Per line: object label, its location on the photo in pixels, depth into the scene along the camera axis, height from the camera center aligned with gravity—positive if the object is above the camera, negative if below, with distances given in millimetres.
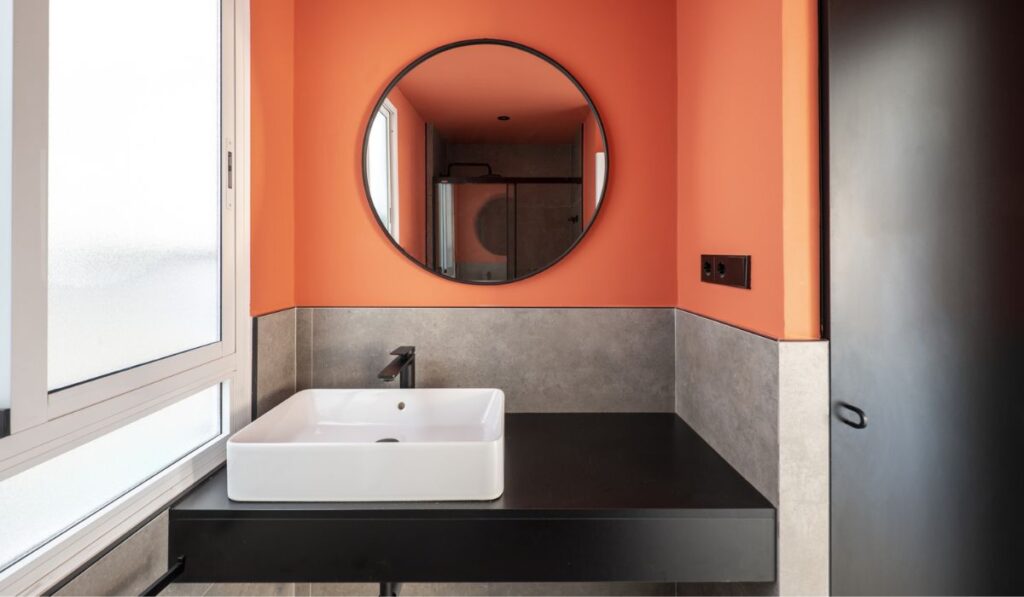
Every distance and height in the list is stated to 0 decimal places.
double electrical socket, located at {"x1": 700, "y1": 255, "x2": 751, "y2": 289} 1333 +82
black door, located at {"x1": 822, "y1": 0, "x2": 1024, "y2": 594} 1137 +14
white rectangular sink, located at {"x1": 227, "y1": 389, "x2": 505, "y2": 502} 1213 -368
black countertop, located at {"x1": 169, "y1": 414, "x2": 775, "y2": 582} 1192 -510
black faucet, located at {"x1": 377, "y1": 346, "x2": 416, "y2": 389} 1694 -196
